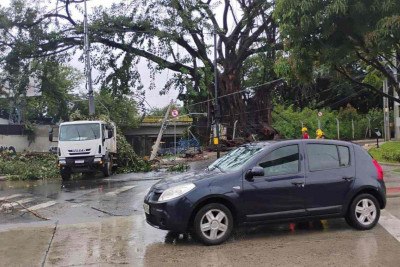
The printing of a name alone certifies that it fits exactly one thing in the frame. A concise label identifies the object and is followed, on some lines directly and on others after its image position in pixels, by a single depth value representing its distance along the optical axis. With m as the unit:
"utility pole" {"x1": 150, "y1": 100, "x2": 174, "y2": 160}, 27.79
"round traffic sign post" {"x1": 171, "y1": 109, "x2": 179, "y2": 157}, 30.75
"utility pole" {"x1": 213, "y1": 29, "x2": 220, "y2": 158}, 25.54
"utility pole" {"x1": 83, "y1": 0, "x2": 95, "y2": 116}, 29.04
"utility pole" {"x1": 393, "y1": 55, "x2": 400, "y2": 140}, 39.19
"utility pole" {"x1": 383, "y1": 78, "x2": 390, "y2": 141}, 37.09
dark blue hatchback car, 7.14
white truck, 19.75
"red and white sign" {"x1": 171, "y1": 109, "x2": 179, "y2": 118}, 30.75
